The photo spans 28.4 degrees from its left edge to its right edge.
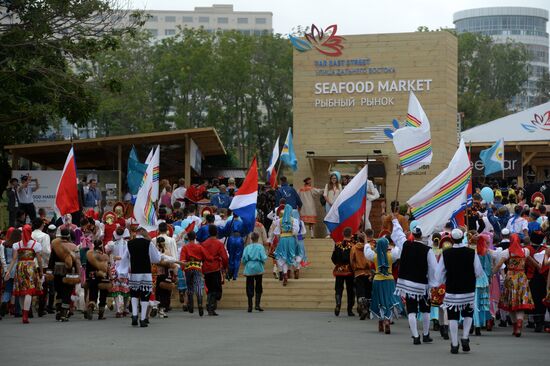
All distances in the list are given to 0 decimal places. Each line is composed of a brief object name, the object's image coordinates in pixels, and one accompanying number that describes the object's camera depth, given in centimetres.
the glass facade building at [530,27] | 19412
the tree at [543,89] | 9225
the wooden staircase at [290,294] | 2369
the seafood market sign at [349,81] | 3394
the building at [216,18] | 17588
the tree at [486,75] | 7025
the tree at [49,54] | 2912
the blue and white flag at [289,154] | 3172
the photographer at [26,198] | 2862
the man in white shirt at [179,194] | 2914
